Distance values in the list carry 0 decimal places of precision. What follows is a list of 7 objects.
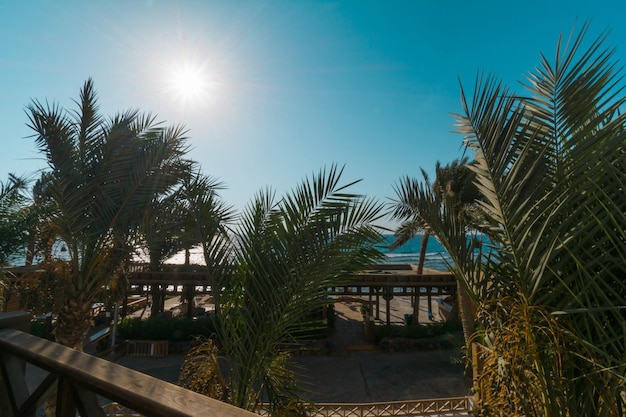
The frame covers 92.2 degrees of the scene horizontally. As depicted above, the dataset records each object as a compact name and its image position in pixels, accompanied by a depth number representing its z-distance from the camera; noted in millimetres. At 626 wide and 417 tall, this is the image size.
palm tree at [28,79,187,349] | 4676
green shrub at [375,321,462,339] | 12312
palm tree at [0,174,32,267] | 5871
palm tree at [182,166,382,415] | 2795
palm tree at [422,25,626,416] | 1502
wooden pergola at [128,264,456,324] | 12570
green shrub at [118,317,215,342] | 11734
